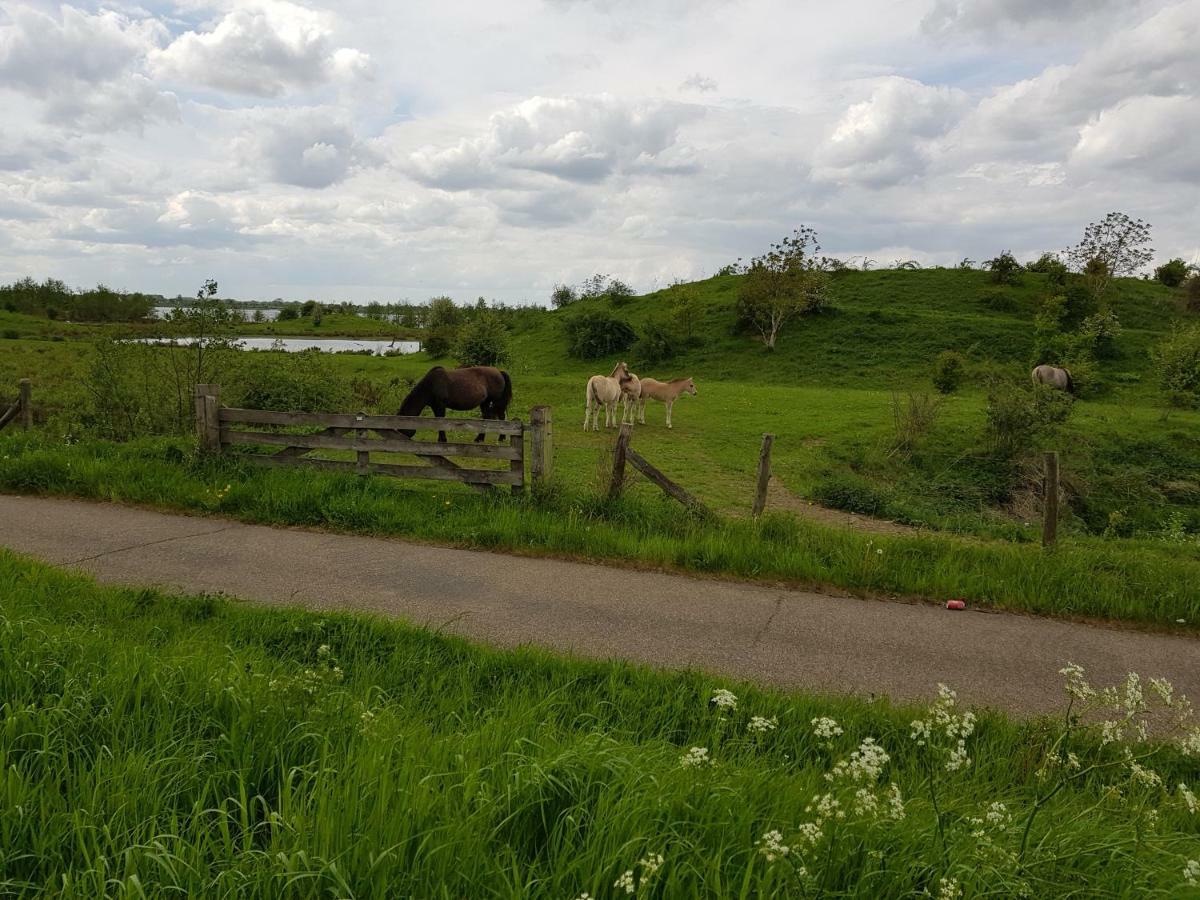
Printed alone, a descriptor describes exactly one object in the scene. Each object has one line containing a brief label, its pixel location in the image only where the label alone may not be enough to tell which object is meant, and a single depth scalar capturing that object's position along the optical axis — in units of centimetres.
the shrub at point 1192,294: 4559
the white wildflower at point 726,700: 334
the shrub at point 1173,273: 5531
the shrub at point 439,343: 4711
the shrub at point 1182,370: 2372
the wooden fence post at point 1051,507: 861
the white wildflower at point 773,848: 211
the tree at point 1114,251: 5034
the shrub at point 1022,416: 1797
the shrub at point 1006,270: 5237
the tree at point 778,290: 4297
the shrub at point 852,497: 1349
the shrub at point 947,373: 3014
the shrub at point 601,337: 4525
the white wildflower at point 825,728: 293
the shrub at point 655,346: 4328
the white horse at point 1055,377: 2812
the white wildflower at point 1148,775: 265
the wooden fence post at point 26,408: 1419
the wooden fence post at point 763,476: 958
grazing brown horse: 1616
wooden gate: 1005
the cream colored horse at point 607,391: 2128
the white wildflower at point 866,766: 249
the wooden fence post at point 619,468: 962
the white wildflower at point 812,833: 222
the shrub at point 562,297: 7106
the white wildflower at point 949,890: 212
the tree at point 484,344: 3369
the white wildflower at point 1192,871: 212
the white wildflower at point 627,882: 199
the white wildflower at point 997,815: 245
